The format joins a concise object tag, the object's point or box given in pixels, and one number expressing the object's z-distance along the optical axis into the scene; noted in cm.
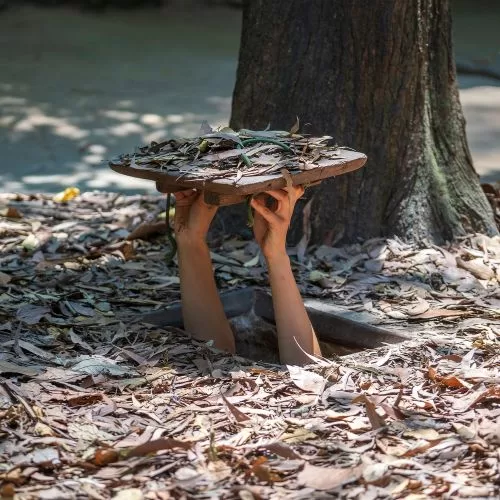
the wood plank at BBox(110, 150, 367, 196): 602
